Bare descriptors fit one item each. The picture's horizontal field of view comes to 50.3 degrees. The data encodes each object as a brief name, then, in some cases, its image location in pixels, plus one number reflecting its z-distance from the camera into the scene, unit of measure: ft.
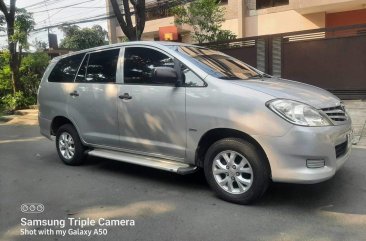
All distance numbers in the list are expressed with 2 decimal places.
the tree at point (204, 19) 43.14
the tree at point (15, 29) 48.37
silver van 12.67
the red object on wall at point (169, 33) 55.31
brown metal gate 34.58
